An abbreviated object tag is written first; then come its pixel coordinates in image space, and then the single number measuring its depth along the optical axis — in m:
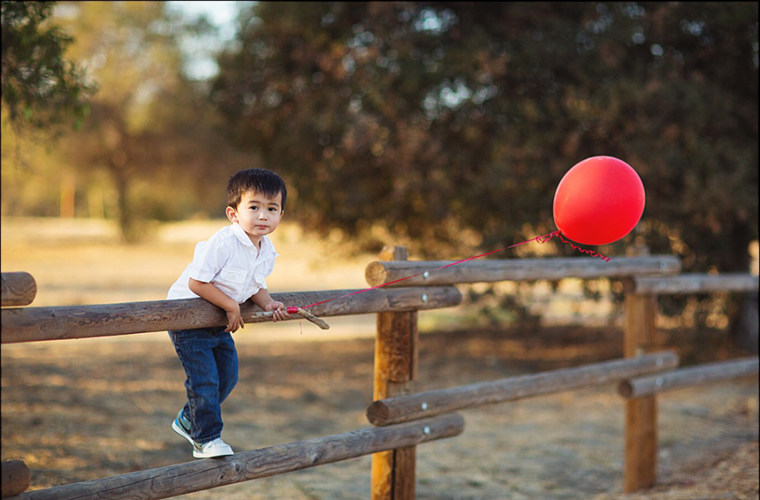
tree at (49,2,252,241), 22.89
